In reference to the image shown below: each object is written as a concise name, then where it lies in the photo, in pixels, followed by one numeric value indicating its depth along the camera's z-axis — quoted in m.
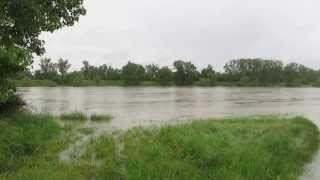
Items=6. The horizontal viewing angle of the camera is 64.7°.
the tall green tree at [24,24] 8.05
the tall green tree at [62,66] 94.83
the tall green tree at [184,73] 88.63
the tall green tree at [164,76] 88.99
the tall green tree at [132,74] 87.37
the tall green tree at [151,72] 90.32
